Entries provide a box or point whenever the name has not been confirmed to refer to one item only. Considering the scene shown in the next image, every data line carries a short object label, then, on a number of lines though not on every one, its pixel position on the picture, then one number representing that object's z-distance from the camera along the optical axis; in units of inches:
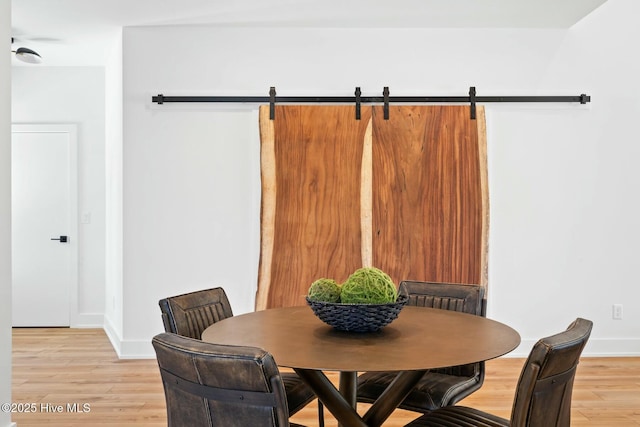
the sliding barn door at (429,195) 156.2
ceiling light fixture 165.8
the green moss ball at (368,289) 64.9
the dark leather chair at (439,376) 77.7
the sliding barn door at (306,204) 155.2
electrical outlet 160.6
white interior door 200.7
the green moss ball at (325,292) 67.0
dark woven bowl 64.1
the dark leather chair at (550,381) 50.6
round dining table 54.8
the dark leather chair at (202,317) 77.9
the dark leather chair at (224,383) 46.3
